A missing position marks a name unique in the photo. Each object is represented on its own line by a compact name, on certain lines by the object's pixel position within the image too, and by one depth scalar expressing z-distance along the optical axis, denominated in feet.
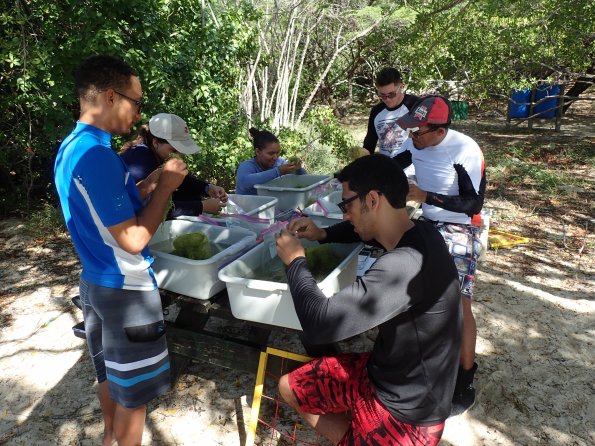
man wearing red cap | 8.16
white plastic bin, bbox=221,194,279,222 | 10.22
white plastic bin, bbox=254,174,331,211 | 11.14
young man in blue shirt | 5.34
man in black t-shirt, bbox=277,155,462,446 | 5.09
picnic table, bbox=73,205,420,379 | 7.15
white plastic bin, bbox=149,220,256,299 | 6.69
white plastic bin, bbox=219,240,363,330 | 6.07
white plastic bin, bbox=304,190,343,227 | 9.04
